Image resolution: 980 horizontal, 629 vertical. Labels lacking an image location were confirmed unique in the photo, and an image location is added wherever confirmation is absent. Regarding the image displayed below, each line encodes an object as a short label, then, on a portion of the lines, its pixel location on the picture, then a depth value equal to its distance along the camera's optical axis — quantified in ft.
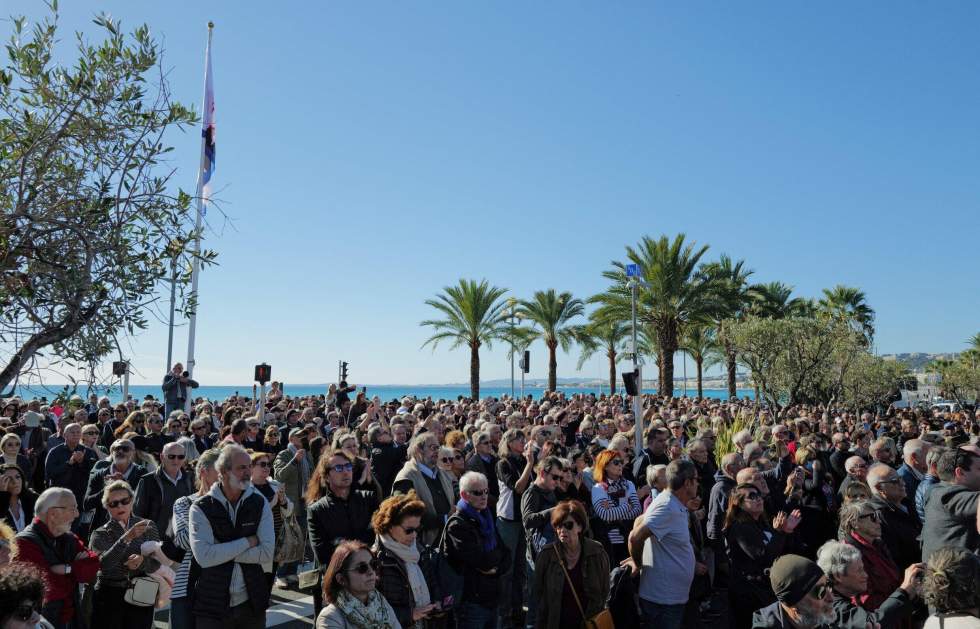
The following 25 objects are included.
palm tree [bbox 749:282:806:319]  116.16
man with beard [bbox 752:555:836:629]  12.44
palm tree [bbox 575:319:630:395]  114.73
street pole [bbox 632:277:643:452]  34.88
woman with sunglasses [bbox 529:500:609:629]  16.44
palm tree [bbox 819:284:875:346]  148.87
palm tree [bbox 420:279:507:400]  106.83
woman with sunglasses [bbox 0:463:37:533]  18.98
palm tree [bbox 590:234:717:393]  97.76
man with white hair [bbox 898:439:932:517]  25.76
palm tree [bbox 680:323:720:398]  125.10
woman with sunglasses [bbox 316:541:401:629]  13.55
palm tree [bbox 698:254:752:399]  99.86
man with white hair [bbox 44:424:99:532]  25.94
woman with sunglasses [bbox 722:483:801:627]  18.04
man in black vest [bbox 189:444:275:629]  15.26
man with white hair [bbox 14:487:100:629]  14.73
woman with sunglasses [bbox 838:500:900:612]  16.48
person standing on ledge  44.96
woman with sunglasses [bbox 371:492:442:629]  15.67
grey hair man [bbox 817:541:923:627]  13.52
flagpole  50.47
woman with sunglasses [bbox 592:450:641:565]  21.90
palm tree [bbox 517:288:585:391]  115.14
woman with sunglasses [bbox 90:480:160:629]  16.81
